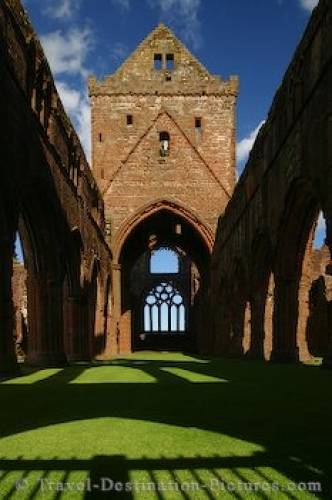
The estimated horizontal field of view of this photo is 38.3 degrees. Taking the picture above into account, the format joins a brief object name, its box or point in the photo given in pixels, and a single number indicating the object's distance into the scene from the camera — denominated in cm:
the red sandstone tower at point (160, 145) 2414
